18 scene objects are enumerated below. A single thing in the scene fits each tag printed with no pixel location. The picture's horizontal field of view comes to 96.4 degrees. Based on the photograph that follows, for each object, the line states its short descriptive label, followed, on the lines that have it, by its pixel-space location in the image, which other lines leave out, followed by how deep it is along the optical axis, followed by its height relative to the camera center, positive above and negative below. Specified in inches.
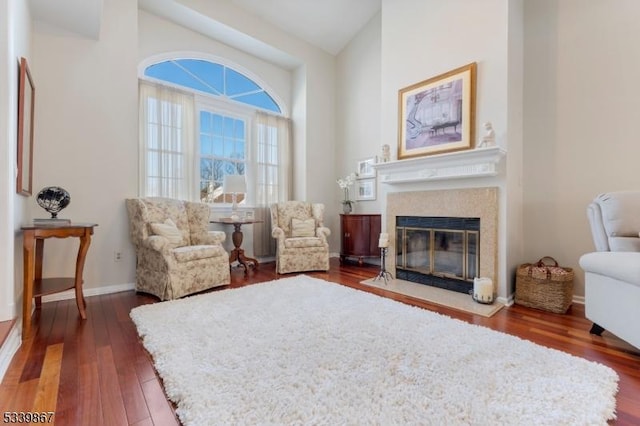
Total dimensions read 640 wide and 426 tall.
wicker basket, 100.6 -26.8
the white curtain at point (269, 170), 190.7 +28.9
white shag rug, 48.8 -34.1
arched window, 148.1 +47.1
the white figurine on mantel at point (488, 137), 111.0 +29.8
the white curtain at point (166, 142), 143.7 +36.4
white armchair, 69.6 -13.8
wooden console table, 79.0 -17.5
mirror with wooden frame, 84.0 +25.9
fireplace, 116.0 -10.0
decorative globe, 96.4 +3.8
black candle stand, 143.9 -31.2
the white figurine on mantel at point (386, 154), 149.1 +30.4
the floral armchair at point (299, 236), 158.6 -14.6
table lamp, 158.9 +14.7
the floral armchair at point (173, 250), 113.0 -16.2
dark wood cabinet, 179.9 -14.4
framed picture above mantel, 121.3 +45.4
